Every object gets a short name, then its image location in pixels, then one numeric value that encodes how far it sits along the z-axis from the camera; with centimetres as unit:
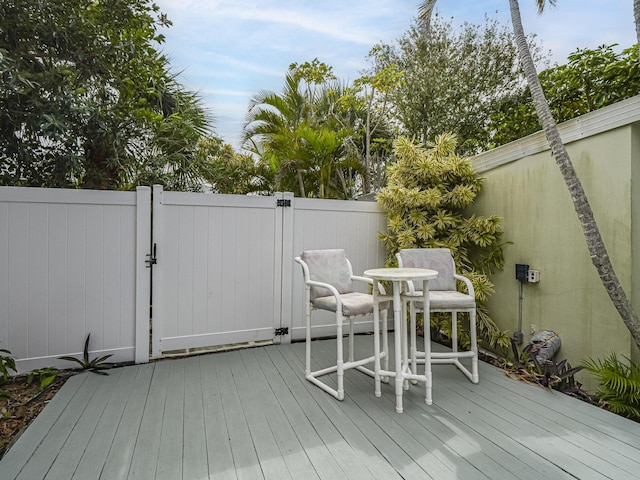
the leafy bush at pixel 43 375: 267
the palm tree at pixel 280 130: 566
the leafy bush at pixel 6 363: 256
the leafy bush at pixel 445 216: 354
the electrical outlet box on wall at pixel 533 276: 316
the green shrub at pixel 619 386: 228
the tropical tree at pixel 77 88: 272
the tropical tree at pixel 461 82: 778
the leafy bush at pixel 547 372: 262
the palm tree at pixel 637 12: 230
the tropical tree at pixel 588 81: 364
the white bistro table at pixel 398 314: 227
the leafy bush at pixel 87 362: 293
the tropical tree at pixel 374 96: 675
